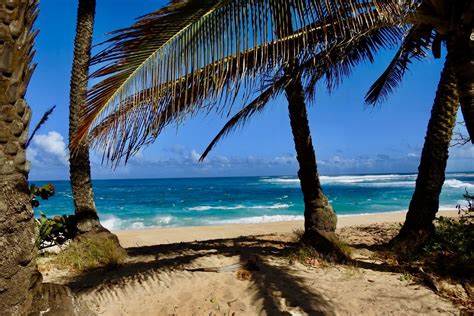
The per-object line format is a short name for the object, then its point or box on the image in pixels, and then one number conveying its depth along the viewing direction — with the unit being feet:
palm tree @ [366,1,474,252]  18.12
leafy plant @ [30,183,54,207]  22.46
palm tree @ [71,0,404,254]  9.02
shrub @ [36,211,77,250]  22.32
